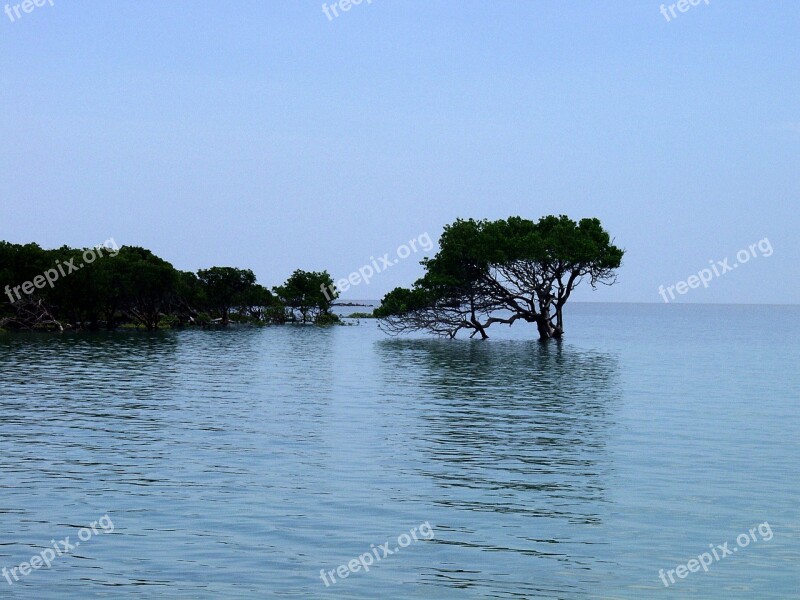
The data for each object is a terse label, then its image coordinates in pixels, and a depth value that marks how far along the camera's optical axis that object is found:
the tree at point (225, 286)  142.25
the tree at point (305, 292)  148.12
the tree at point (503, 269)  84.19
